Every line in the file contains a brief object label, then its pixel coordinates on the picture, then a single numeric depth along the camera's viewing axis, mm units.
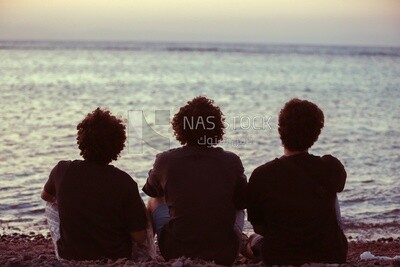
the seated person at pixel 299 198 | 4941
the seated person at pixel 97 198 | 5016
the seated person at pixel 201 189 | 5062
